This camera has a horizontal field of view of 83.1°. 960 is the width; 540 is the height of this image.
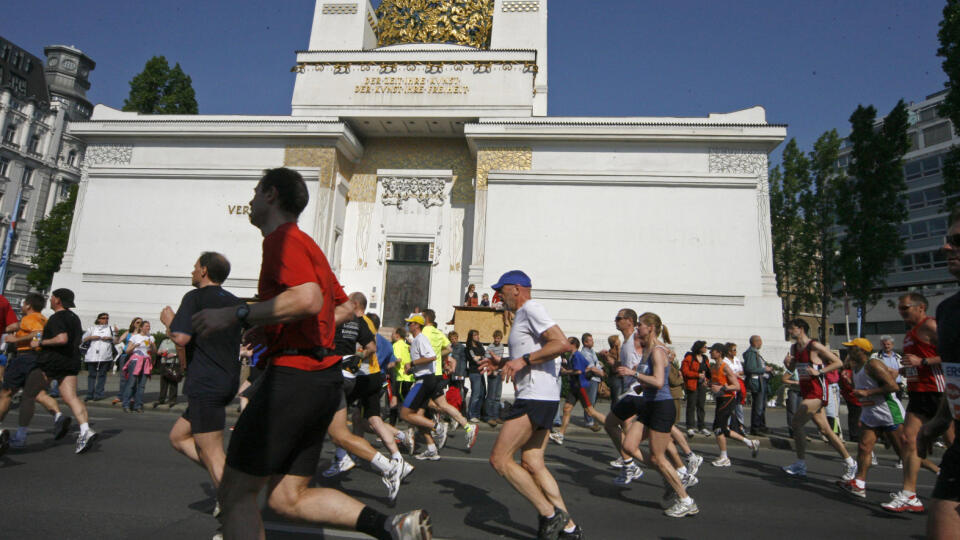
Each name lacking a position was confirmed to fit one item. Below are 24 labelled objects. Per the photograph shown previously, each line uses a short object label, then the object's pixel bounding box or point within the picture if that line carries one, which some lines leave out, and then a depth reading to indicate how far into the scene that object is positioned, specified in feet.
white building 65.51
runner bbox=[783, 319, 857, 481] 21.77
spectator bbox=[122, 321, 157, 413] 35.58
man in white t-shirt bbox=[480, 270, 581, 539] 12.39
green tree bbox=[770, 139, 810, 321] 108.58
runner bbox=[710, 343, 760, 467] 25.86
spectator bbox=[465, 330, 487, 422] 37.14
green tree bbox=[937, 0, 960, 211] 58.57
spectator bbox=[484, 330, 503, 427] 39.19
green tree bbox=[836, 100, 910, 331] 85.05
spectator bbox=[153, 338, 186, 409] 35.70
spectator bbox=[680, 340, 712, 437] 35.37
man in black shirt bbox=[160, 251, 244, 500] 13.01
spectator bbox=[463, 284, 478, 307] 58.49
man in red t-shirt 7.46
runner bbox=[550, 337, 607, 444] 31.83
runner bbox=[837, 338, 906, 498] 19.83
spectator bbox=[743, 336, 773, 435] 36.11
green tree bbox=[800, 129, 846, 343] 103.60
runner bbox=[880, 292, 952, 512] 16.80
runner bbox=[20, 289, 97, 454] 20.95
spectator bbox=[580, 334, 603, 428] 37.40
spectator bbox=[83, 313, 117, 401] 37.96
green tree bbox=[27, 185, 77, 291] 121.08
